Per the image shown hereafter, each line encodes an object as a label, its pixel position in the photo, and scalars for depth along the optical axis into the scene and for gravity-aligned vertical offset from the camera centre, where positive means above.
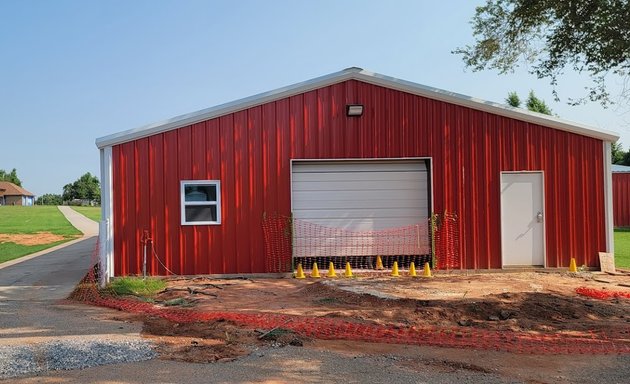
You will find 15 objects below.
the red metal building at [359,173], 11.91 +0.80
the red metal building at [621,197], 29.41 +0.24
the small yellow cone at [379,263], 12.62 -1.31
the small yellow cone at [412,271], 12.12 -1.46
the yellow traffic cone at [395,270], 12.10 -1.43
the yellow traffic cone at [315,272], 12.02 -1.42
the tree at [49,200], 118.59 +3.23
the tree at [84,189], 121.00 +5.49
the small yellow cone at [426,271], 12.03 -1.45
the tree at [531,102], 39.91 +7.51
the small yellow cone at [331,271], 12.10 -1.42
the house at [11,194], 104.06 +4.13
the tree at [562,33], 10.00 +3.62
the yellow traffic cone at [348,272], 12.06 -1.44
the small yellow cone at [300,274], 11.94 -1.44
